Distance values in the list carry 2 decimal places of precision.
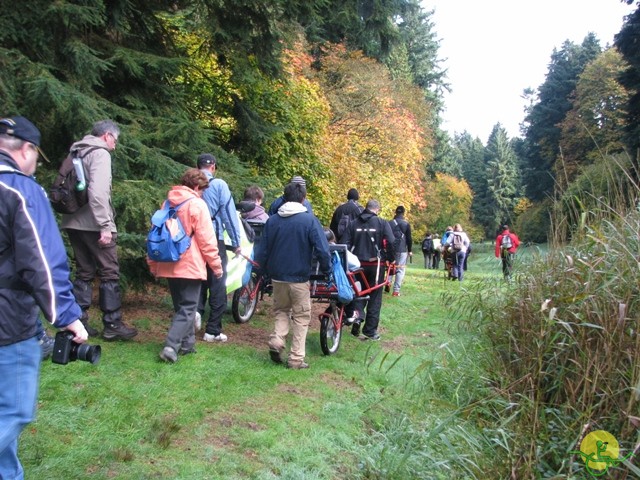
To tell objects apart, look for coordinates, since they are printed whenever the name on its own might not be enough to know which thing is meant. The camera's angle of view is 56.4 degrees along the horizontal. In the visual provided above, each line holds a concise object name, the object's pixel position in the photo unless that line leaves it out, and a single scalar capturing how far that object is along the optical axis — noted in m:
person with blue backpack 5.90
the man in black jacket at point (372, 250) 8.45
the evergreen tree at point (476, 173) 77.98
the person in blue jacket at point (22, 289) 2.83
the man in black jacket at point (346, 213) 10.59
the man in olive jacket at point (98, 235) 5.80
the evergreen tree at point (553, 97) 54.53
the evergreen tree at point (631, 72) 26.89
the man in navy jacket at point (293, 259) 6.34
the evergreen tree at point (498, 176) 68.75
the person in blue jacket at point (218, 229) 6.98
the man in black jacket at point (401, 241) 13.30
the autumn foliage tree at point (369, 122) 22.73
